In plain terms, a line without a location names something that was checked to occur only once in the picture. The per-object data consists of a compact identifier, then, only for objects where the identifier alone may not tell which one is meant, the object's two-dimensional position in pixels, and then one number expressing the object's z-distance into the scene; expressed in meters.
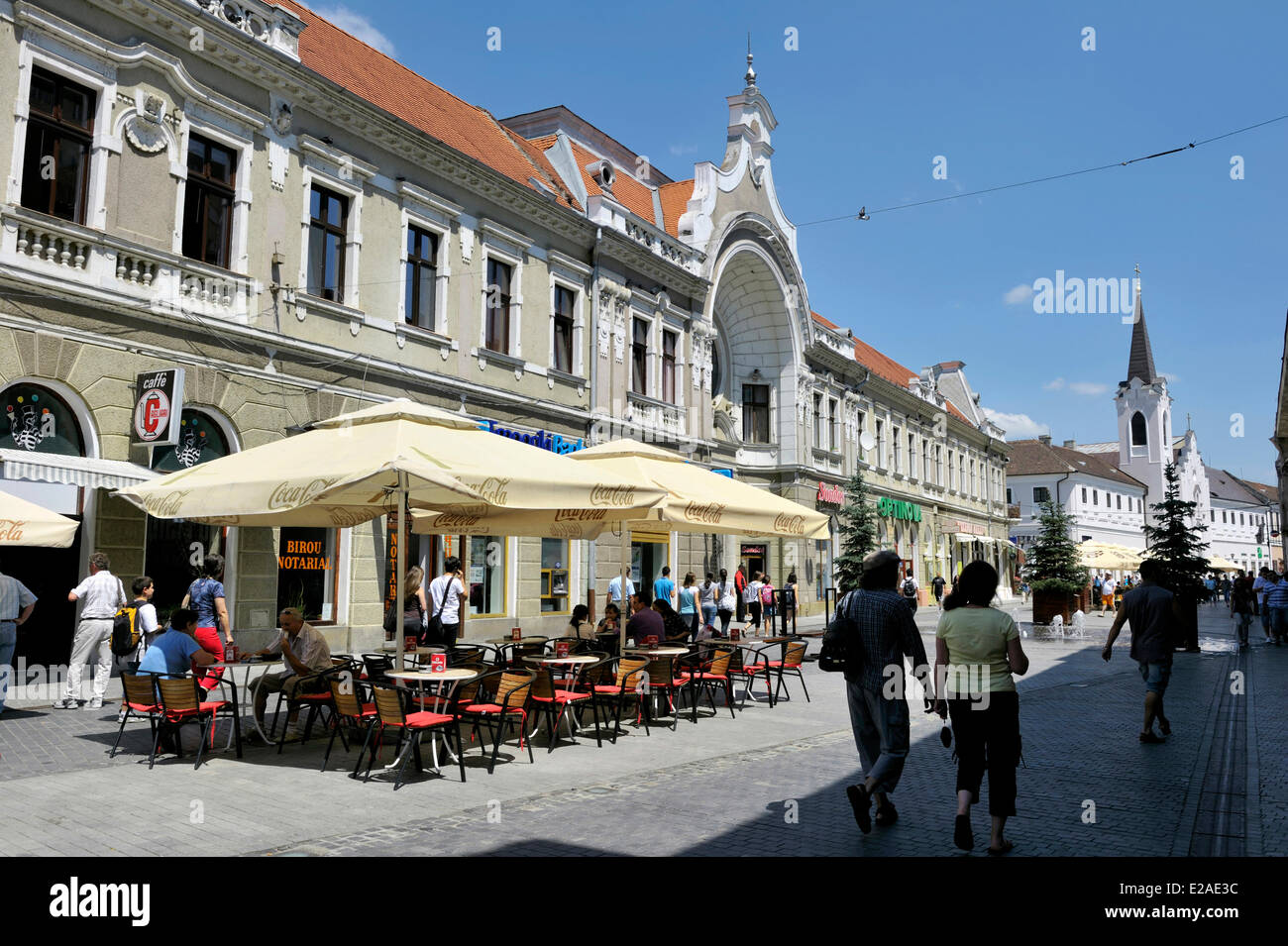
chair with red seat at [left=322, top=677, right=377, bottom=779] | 8.32
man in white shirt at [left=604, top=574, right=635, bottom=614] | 18.15
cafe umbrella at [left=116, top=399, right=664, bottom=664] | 7.97
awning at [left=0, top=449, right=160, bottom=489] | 11.43
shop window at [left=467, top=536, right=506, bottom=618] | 20.31
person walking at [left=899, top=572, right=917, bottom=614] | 29.38
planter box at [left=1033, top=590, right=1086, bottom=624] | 29.71
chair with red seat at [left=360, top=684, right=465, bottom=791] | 7.71
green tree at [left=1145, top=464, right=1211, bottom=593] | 22.56
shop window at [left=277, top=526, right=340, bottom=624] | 16.02
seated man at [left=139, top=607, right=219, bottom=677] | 8.66
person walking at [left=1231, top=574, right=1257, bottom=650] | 23.28
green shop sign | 41.25
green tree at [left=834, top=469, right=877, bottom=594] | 29.05
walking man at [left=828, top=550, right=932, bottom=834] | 6.34
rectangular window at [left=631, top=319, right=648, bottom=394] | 25.72
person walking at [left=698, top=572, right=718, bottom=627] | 22.52
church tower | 91.81
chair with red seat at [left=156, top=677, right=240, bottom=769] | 8.14
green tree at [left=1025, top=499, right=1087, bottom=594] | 30.31
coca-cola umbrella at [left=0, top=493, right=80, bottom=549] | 9.09
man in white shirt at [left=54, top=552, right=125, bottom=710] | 11.18
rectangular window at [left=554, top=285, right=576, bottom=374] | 22.95
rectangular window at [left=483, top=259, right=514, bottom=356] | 20.81
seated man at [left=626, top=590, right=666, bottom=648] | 12.67
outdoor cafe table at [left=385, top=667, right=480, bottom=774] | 8.52
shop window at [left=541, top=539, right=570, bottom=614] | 22.20
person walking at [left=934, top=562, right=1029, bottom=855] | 5.82
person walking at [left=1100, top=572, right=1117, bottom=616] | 44.38
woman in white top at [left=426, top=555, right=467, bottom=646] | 14.04
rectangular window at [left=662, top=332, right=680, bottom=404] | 27.08
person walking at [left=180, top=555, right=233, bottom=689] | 10.45
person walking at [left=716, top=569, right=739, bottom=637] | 23.53
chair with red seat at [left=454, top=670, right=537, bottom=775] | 8.45
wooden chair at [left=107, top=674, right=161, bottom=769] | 8.23
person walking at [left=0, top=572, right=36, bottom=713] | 9.87
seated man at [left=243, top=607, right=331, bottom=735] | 9.37
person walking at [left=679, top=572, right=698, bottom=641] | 19.44
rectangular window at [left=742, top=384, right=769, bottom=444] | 34.91
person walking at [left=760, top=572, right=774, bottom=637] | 25.77
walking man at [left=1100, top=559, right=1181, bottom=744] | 9.67
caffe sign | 13.22
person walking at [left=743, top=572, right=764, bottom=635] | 25.34
